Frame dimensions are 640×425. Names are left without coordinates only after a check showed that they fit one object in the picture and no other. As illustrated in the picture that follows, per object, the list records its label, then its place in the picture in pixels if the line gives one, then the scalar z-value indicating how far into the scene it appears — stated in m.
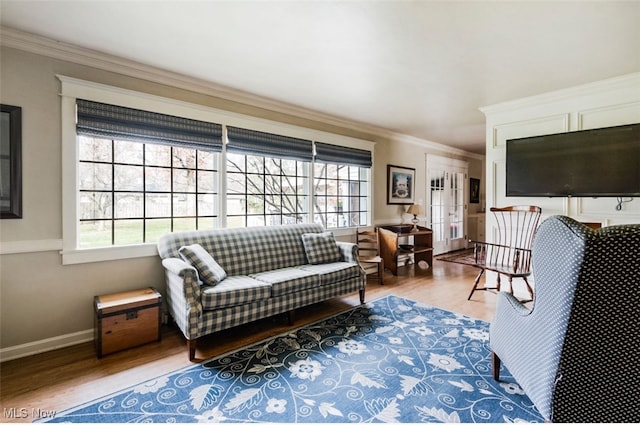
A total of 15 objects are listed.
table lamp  5.31
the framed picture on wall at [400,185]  5.40
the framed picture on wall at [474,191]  7.40
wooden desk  4.65
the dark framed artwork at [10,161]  2.17
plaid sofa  2.31
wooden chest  2.26
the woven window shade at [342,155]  4.28
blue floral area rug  1.65
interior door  6.38
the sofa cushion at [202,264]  2.51
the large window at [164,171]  2.51
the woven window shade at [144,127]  2.50
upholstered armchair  1.03
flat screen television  2.90
